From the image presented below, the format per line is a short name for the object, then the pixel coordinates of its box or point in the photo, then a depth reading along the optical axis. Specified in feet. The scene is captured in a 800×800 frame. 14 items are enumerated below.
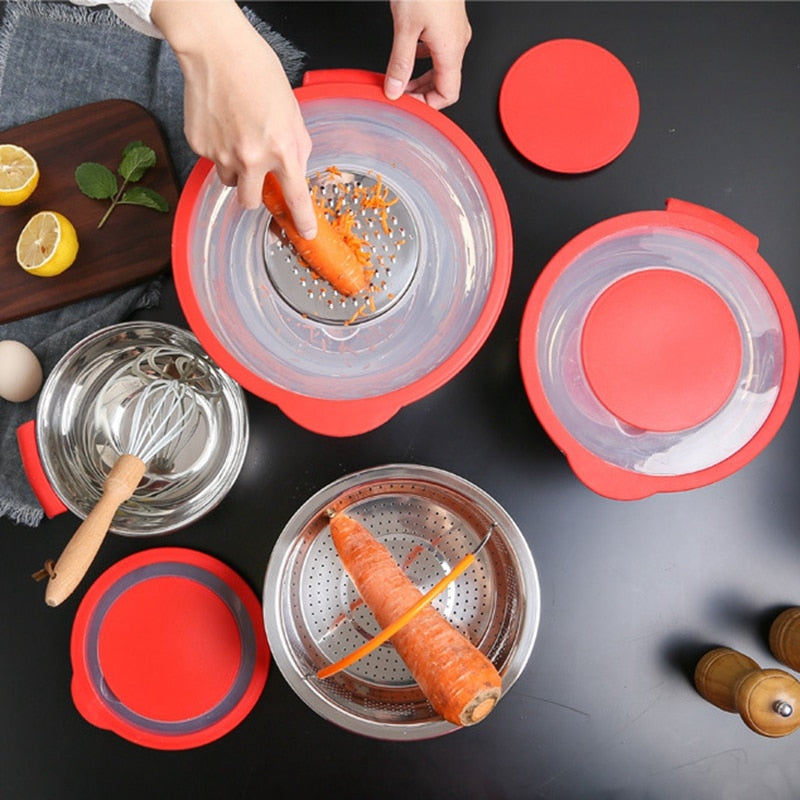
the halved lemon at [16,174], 3.46
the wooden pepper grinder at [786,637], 3.31
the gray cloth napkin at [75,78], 3.59
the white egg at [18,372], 3.43
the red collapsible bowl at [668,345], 3.36
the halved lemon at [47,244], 3.39
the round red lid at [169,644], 3.50
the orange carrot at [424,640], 2.83
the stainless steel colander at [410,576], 3.18
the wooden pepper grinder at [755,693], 2.97
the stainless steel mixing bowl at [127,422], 3.36
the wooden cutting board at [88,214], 3.54
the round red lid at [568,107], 3.54
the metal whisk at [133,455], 2.63
